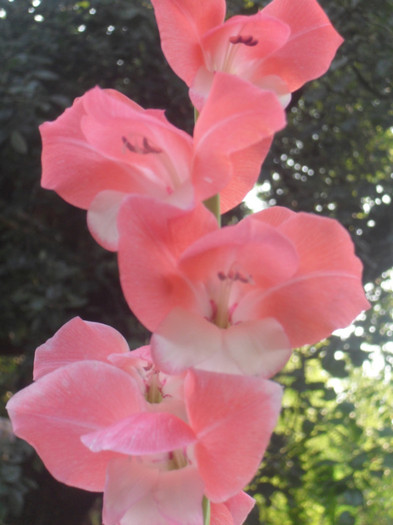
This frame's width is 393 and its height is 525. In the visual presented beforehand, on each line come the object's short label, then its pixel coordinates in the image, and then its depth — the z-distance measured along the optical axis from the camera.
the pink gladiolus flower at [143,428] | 0.25
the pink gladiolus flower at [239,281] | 0.26
